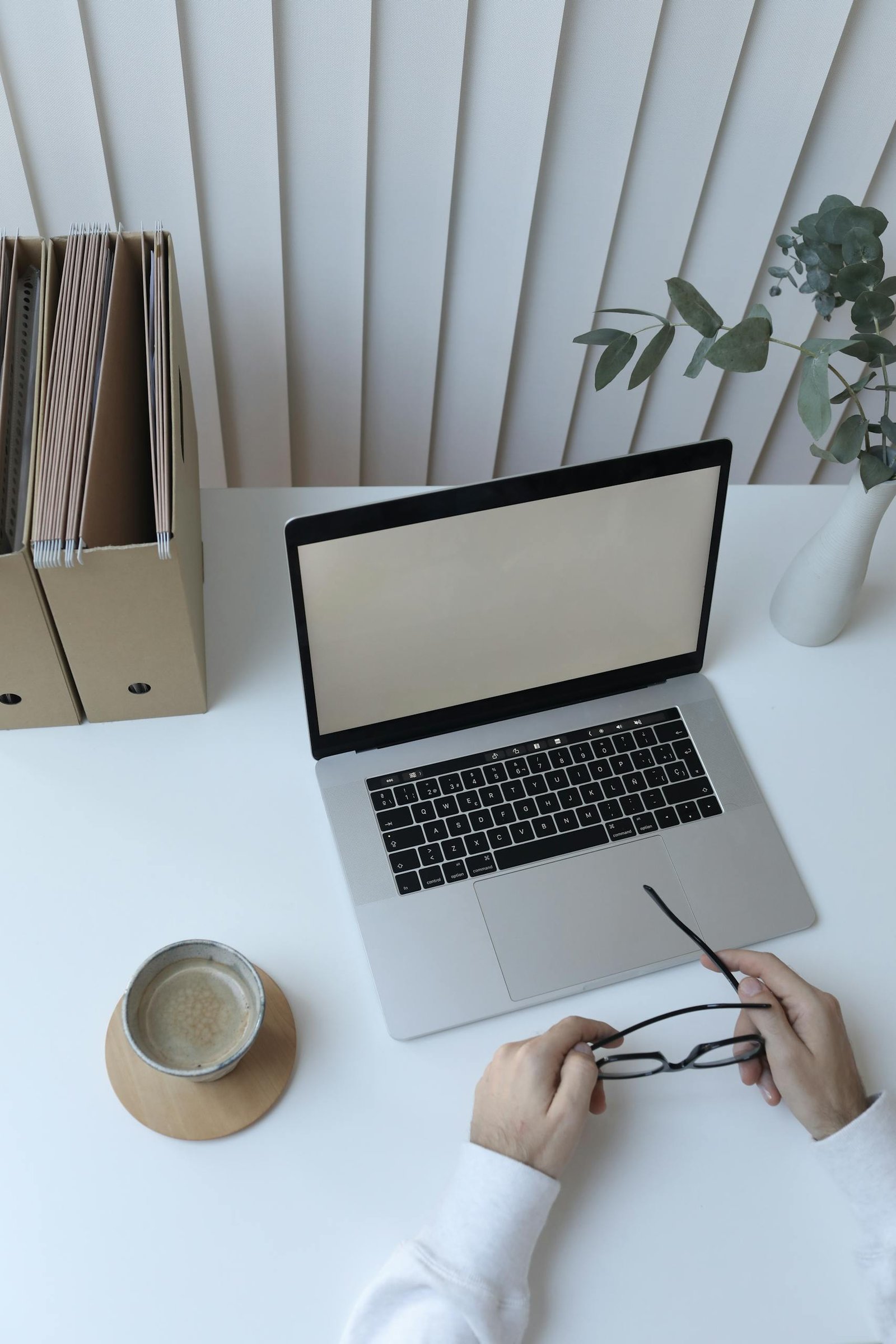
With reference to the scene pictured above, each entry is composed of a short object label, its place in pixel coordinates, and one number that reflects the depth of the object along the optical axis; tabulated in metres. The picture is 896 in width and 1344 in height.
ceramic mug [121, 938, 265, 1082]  0.73
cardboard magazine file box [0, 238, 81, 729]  0.76
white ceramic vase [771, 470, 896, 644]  0.91
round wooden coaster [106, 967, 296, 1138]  0.73
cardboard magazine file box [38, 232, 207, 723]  0.77
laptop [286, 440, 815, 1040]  0.80
